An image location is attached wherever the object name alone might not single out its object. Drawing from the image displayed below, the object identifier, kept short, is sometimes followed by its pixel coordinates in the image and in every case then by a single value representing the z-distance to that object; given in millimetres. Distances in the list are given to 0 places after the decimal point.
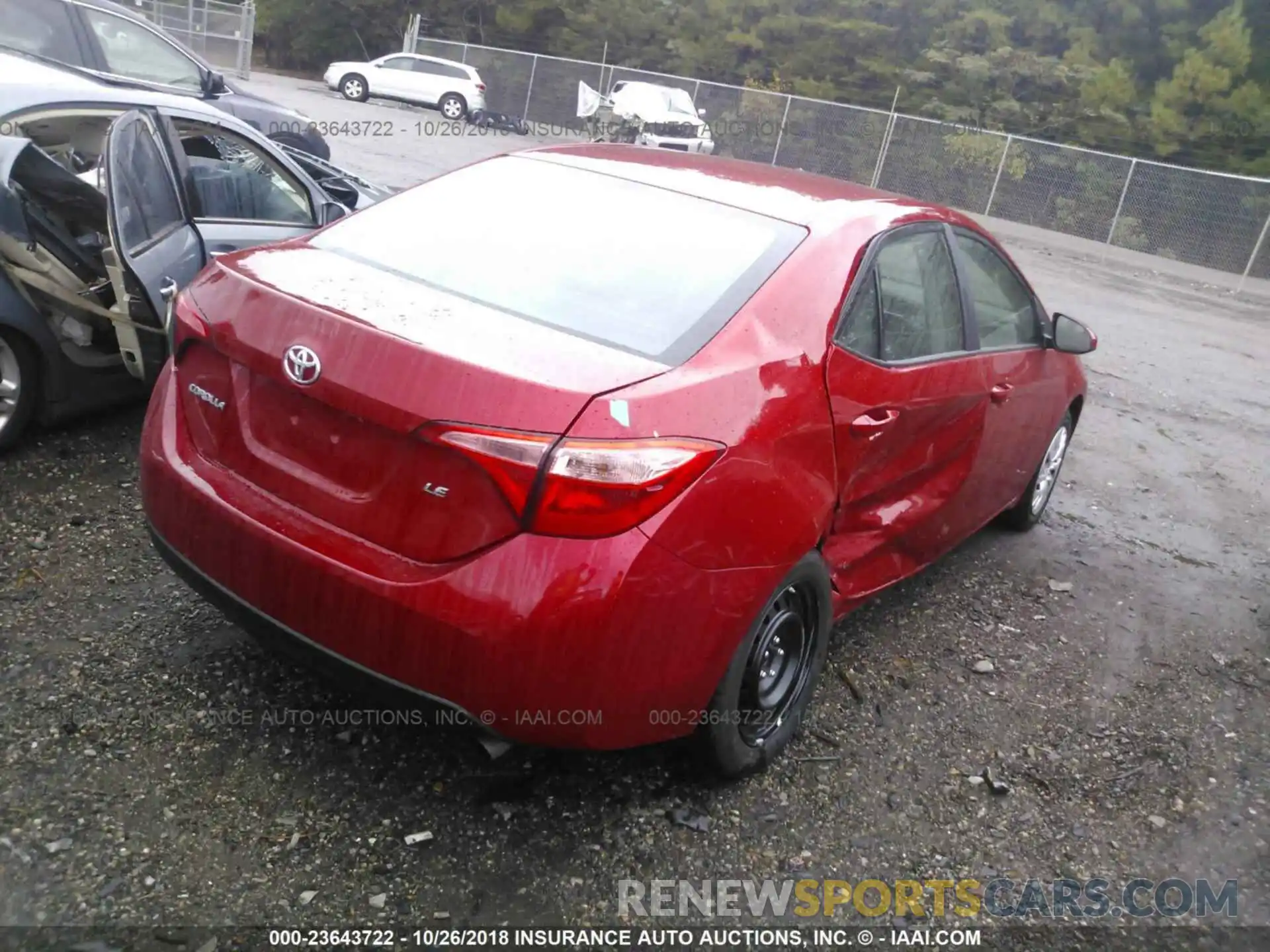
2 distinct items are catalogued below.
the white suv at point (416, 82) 28422
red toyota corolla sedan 2344
